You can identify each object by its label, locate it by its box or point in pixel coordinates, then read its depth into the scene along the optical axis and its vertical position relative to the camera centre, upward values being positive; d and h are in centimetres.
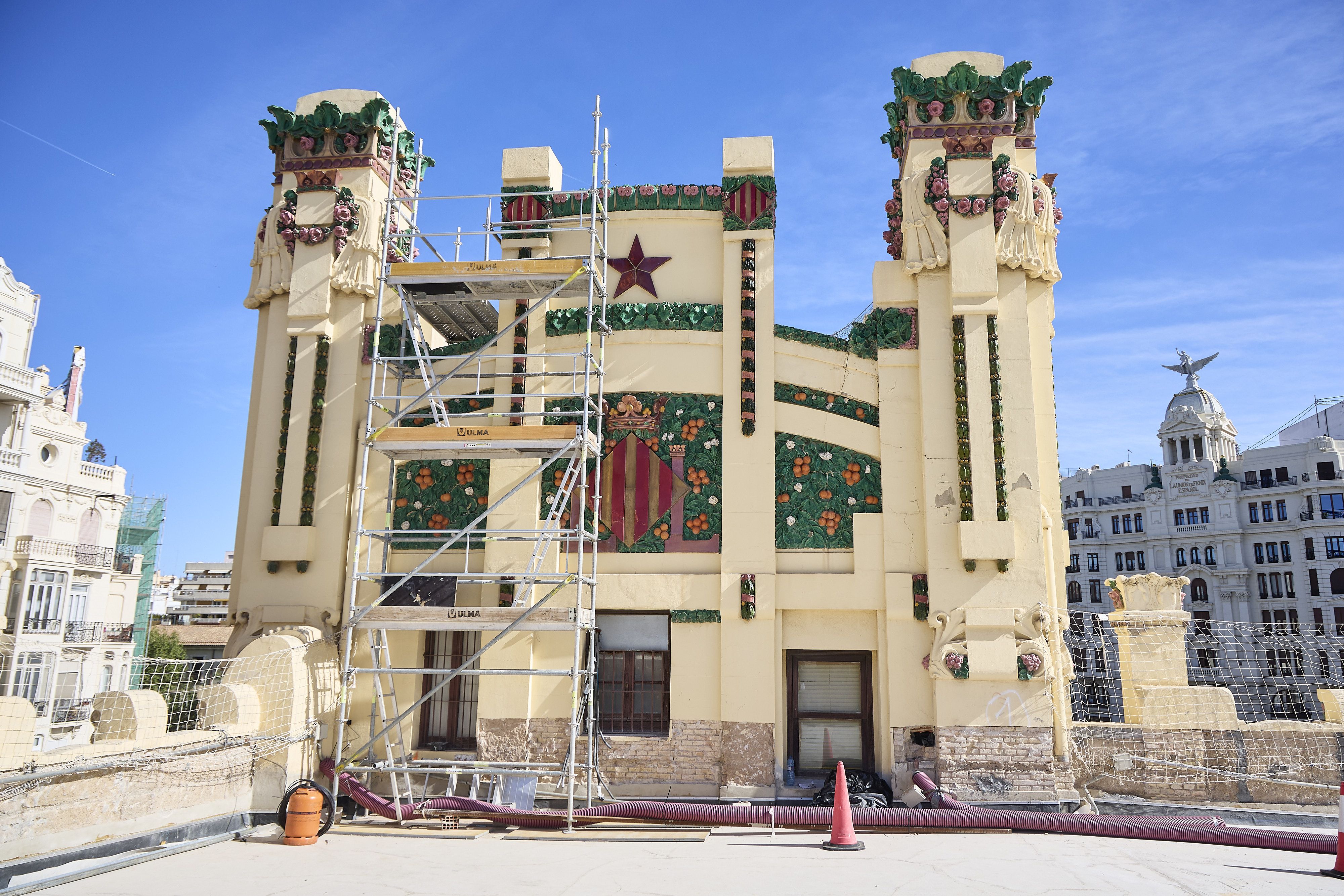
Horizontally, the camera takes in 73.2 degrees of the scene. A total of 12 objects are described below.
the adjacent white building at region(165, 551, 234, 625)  9681 +480
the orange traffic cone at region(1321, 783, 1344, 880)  867 -195
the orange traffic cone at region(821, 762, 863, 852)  1009 -194
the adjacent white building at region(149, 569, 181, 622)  9419 +445
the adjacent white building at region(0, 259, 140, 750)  3556 +407
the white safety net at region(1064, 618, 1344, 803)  1314 -119
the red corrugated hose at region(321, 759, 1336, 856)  1026 -201
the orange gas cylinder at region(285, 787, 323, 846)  1029 -201
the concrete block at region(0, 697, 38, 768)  829 -87
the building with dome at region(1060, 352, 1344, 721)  5616 +878
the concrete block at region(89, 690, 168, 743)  1018 -89
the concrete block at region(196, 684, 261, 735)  1138 -87
